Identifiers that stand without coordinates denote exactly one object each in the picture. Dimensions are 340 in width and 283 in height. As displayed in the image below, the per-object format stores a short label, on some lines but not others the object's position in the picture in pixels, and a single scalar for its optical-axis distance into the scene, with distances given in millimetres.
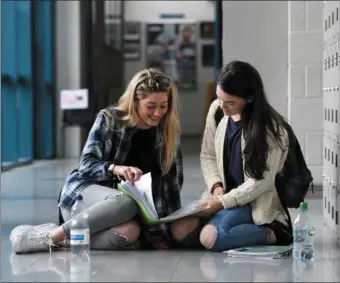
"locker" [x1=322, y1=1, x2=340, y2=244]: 8286
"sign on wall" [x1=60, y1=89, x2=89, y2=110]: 23346
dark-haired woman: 7571
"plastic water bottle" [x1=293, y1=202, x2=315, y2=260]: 7242
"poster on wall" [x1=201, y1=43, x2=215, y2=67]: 34435
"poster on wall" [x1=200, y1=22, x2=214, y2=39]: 34243
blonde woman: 7640
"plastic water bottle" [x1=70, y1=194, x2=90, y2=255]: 7317
